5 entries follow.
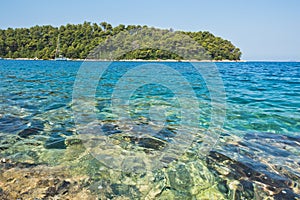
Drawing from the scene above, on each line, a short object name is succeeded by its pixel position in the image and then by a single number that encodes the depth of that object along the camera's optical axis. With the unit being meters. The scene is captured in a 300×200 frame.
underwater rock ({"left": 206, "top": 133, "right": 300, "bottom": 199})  3.36
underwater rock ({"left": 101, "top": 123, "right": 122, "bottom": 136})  5.69
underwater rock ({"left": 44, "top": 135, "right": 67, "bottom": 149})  4.58
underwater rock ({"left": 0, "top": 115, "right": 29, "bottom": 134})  5.51
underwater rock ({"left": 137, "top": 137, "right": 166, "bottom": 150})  4.84
